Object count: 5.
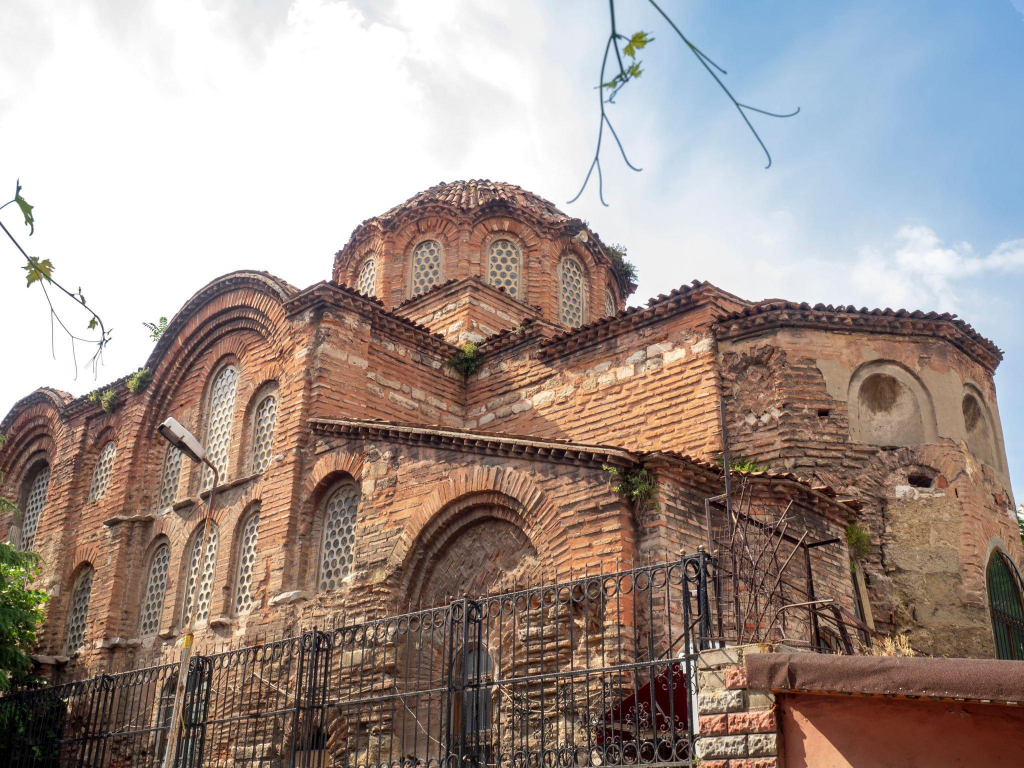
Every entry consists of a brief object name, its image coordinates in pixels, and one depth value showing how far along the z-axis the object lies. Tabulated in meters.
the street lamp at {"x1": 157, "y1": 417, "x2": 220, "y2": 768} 8.64
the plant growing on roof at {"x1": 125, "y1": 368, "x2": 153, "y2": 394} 15.94
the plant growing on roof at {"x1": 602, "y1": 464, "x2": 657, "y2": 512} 8.85
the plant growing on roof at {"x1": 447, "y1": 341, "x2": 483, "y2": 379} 14.81
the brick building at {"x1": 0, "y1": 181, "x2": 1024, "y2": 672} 10.12
